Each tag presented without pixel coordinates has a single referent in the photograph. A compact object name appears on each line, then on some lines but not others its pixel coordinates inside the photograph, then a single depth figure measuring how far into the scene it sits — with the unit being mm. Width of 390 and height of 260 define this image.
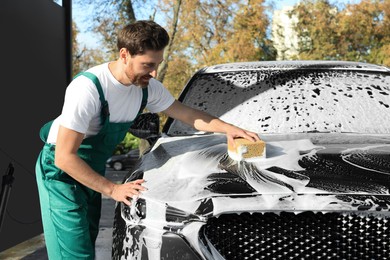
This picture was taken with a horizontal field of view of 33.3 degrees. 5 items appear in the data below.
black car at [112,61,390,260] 2266
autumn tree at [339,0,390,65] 26891
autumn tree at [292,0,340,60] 26875
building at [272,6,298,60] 28281
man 2678
